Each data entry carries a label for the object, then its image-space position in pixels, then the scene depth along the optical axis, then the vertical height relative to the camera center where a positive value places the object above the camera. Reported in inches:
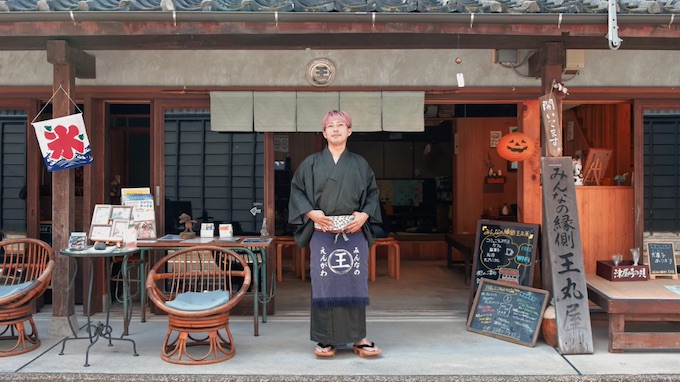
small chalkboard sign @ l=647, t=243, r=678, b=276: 284.2 -32.2
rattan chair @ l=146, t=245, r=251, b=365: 224.1 -47.5
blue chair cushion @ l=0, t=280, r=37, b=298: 237.9 -39.9
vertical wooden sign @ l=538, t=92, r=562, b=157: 250.8 +26.2
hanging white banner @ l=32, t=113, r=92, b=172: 257.6 +19.1
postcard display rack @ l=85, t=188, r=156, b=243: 252.4 -13.9
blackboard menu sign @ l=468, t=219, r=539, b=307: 280.1 -29.6
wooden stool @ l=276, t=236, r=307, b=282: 409.1 -47.6
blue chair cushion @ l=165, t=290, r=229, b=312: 225.0 -42.3
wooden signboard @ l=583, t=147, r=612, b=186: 327.6 +13.4
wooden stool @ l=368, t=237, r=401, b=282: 408.8 -47.2
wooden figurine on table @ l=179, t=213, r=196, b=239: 302.5 -19.3
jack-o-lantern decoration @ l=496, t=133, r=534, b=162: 293.7 +19.6
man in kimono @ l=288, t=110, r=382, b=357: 233.1 -17.4
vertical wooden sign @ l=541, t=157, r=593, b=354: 239.6 -26.8
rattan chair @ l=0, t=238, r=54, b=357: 234.8 -43.7
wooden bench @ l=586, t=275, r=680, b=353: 237.6 -49.4
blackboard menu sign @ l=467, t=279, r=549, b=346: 251.1 -51.8
